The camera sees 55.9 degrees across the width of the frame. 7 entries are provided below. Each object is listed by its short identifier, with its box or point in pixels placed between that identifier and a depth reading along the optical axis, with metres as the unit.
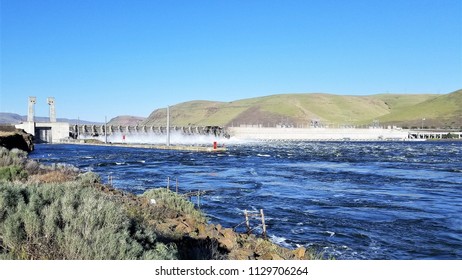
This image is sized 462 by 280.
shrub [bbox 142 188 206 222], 12.59
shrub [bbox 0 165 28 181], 13.29
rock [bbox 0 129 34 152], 45.19
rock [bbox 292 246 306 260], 8.84
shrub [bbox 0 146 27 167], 18.00
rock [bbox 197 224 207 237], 9.51
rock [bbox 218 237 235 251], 8.55
